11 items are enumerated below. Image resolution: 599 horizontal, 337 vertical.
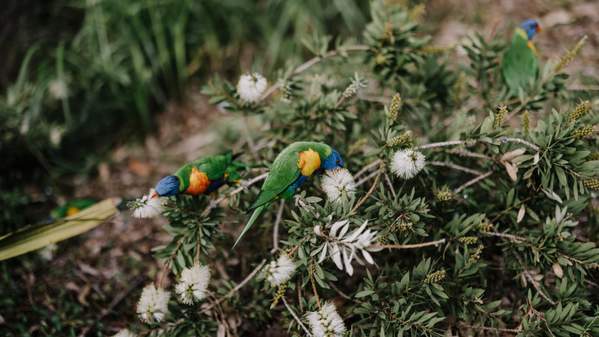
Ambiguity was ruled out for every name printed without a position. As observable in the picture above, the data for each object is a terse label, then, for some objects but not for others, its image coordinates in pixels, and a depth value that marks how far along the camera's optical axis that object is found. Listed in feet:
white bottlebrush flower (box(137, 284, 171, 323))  4.31
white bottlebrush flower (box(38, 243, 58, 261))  6.82
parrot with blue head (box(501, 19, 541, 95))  5.71
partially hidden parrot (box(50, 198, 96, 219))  6.58
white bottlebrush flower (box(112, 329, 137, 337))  4.63
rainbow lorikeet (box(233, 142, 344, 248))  4.24
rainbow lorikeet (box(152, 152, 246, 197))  4.36
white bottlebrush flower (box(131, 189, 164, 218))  4.49
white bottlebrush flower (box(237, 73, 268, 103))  5.18
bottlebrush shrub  4.35
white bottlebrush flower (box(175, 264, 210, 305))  4.29
